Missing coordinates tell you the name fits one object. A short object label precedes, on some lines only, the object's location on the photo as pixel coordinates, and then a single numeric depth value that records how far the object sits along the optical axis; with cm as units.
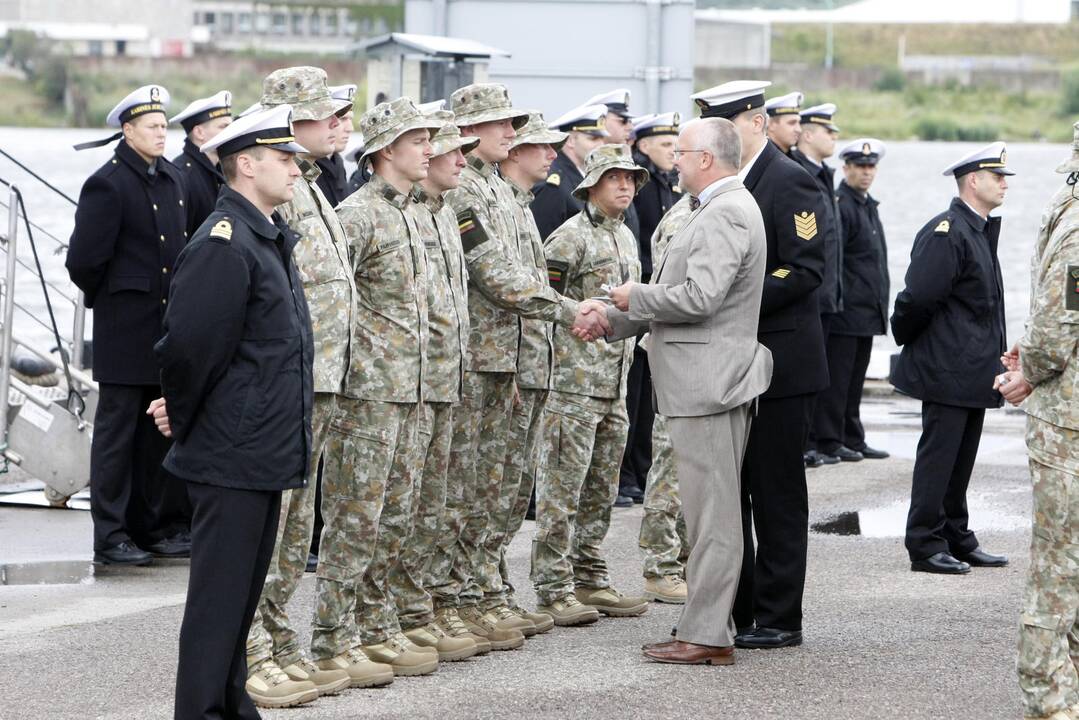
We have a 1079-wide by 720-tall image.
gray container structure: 2480
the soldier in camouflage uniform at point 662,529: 1301
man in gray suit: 1070
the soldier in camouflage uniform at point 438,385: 1046
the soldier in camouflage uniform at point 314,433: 960
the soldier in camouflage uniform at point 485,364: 1116
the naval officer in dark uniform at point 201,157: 1407
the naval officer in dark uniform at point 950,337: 1385
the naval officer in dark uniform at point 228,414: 827
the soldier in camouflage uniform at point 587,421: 1210
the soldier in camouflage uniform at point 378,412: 1005
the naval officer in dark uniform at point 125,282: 1368
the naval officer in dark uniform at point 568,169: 1537
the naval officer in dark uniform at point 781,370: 1135
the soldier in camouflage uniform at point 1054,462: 915
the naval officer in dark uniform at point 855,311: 2009
